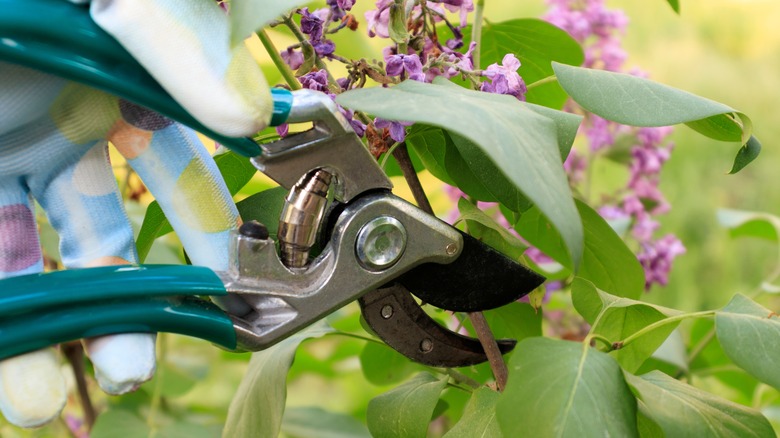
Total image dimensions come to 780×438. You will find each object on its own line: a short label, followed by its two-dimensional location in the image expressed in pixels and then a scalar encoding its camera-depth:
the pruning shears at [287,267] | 0.28
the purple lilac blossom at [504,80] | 0.37
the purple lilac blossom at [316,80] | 0.37
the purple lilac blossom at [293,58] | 0.39
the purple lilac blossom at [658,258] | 0.68
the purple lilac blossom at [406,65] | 0.36
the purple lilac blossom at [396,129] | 0.36
